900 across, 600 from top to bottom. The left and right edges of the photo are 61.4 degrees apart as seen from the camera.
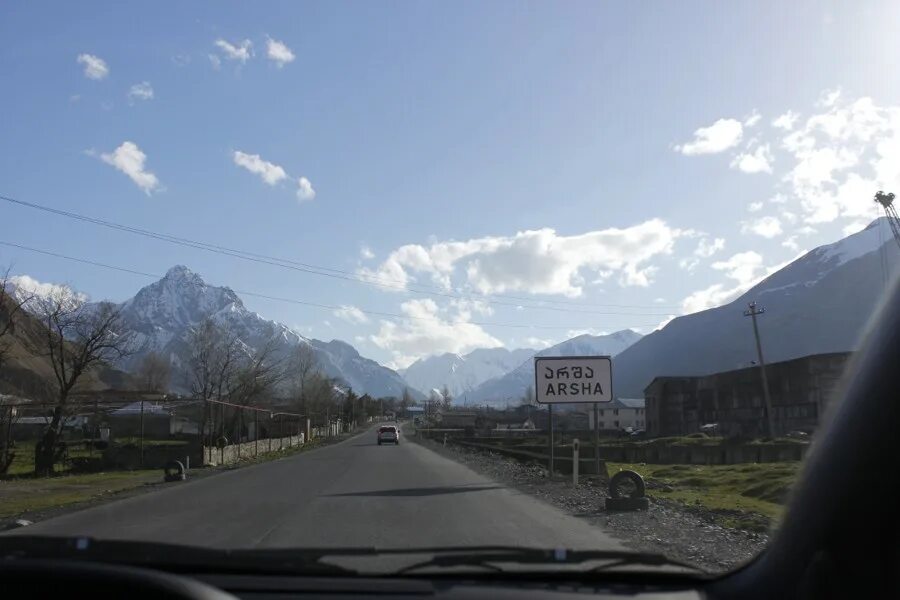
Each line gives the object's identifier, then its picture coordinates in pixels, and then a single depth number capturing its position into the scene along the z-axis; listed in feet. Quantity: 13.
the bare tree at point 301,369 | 326.03
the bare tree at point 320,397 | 353.10
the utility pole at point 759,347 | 189.06
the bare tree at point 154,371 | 422.00
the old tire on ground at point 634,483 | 47.33
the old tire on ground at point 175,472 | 82.07
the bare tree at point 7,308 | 119.96
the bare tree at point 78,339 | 133.28
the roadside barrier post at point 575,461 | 67.97
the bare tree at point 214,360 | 198.59
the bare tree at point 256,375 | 211.20
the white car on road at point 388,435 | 208.33
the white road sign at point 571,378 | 68.13
